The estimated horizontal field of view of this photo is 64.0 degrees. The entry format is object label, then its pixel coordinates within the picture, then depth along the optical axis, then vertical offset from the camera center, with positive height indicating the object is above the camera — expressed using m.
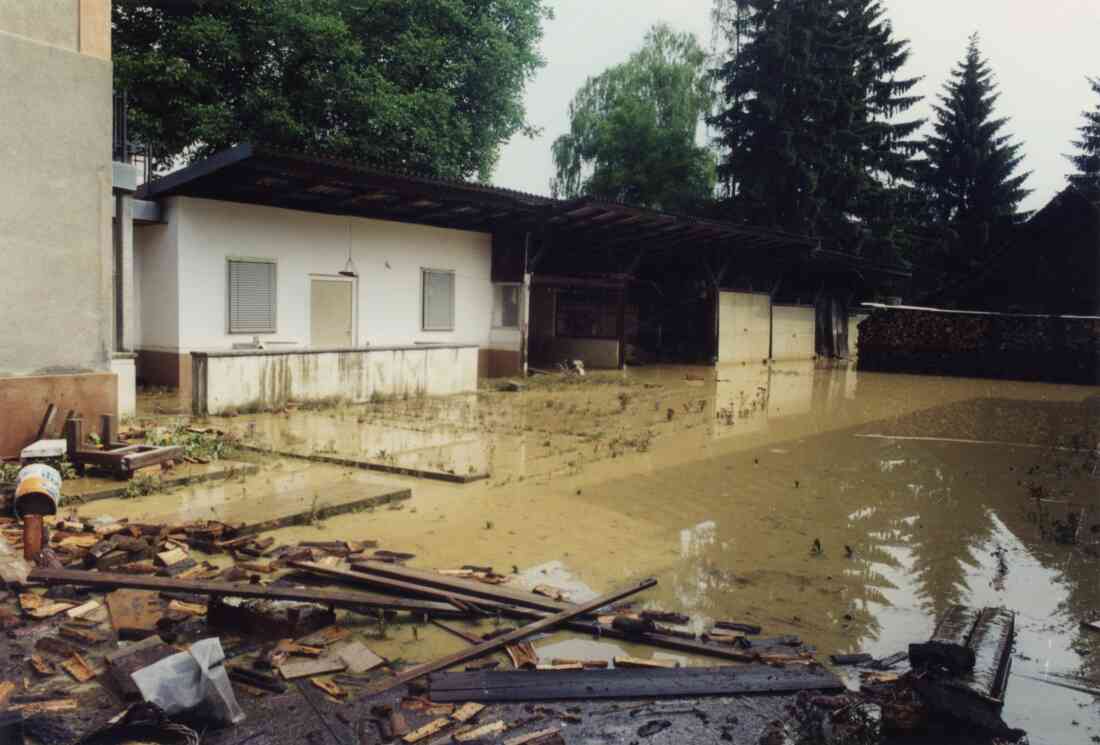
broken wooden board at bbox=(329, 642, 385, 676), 4.39 -1.66
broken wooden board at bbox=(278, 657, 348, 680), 4.27 -1.66
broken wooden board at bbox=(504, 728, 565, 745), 3.72 -1.72
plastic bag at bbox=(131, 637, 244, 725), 3.58 -1.47
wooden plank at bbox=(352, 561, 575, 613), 5.15 -1.53
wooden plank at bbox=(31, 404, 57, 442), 8.54 -0.96
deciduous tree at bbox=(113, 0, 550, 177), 22.78 +7.05
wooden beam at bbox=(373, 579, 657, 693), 4.25 -1.62
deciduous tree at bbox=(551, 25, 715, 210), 38.06 +8.90
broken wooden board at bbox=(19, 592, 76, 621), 4.86 -1.58
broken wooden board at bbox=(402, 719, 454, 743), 3.70 -1.70
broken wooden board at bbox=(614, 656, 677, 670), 4.46 -1.67
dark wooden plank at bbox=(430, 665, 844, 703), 4.13 -1.68
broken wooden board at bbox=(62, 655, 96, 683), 4.17 -1.65
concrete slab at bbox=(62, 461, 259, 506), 7.61 -1.43
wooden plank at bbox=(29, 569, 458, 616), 4.79 -1.45
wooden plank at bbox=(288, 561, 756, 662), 4.69 -1.63
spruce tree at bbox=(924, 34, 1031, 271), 38.97 +7.90
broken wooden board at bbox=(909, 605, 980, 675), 4.06 -1.47
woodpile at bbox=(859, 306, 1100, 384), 23.59 -0.13
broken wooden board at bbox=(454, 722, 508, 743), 3.73 -1.72
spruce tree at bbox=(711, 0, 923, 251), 34.06 +8.25
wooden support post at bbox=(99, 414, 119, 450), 8.75 -1.04
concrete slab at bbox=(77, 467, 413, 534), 7.01 -1.48
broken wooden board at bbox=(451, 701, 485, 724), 3.90 -1.70
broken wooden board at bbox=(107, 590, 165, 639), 4.68 -1.59
